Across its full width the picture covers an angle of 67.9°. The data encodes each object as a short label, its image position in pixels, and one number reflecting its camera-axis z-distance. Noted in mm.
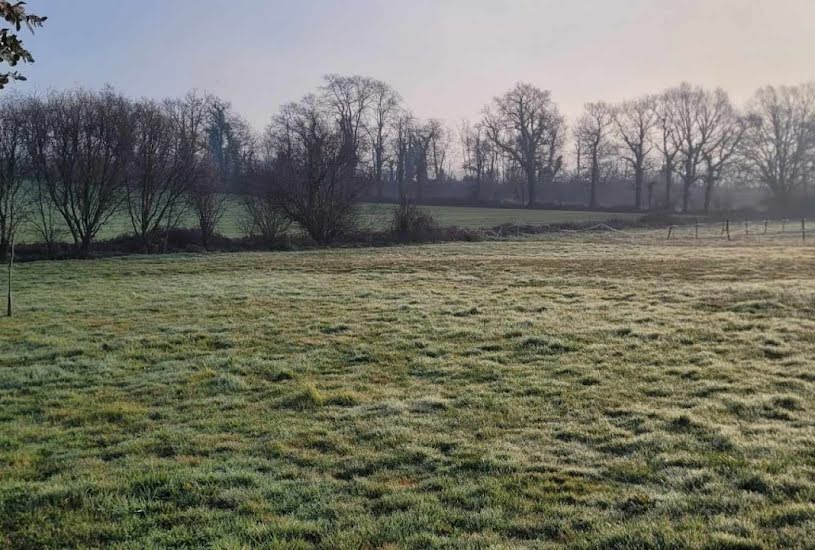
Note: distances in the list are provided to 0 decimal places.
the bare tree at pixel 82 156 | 25547
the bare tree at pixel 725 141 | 68062
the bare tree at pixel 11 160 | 24000
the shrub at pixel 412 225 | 35406
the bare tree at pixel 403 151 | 68688
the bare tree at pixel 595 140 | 72562
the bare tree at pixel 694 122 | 68550
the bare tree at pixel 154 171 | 27938
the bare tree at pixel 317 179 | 33156
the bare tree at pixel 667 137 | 70125
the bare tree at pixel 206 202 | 29859
